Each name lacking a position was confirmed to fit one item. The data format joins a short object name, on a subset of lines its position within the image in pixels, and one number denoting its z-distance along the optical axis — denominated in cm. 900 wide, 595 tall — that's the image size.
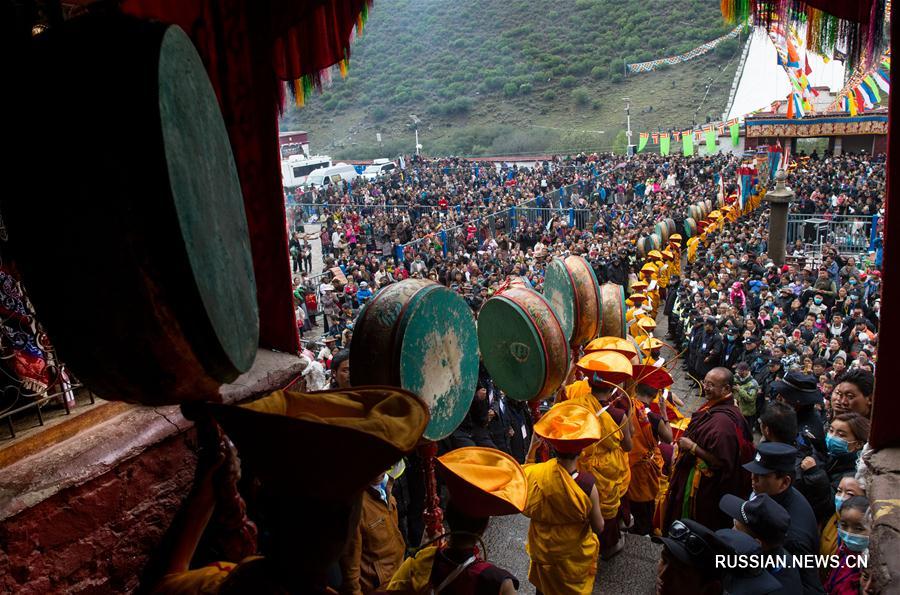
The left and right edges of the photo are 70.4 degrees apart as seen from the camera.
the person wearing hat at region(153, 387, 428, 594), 136
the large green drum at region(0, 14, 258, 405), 118
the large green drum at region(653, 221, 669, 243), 1675
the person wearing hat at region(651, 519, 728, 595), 287
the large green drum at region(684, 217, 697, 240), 1923
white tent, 4200
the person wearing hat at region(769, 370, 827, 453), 486
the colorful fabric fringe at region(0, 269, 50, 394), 278
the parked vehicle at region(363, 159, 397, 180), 4312
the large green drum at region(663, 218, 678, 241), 1762
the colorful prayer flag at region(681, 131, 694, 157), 3252
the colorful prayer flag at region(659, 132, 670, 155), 3409
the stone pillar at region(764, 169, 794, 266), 1577
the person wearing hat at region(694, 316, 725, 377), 991
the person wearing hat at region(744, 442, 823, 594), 337
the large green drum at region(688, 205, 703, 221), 1994
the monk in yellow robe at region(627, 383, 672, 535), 546
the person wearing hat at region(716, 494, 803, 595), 289
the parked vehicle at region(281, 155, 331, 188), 4188
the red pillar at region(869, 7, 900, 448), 247
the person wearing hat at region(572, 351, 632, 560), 477
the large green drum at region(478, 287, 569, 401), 395
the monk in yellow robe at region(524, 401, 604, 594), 389
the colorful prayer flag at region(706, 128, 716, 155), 3278
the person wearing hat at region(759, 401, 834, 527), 406
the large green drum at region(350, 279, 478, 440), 283
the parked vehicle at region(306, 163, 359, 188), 4000
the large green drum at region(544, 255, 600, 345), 510
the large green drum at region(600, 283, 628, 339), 593
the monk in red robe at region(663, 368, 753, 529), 445
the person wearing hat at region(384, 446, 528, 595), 272
